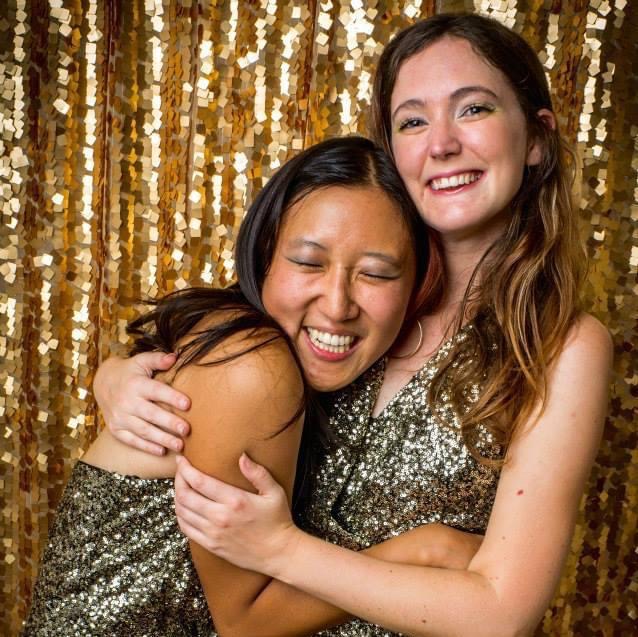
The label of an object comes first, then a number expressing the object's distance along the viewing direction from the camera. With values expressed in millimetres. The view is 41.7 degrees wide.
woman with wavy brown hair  1154
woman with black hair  1174
